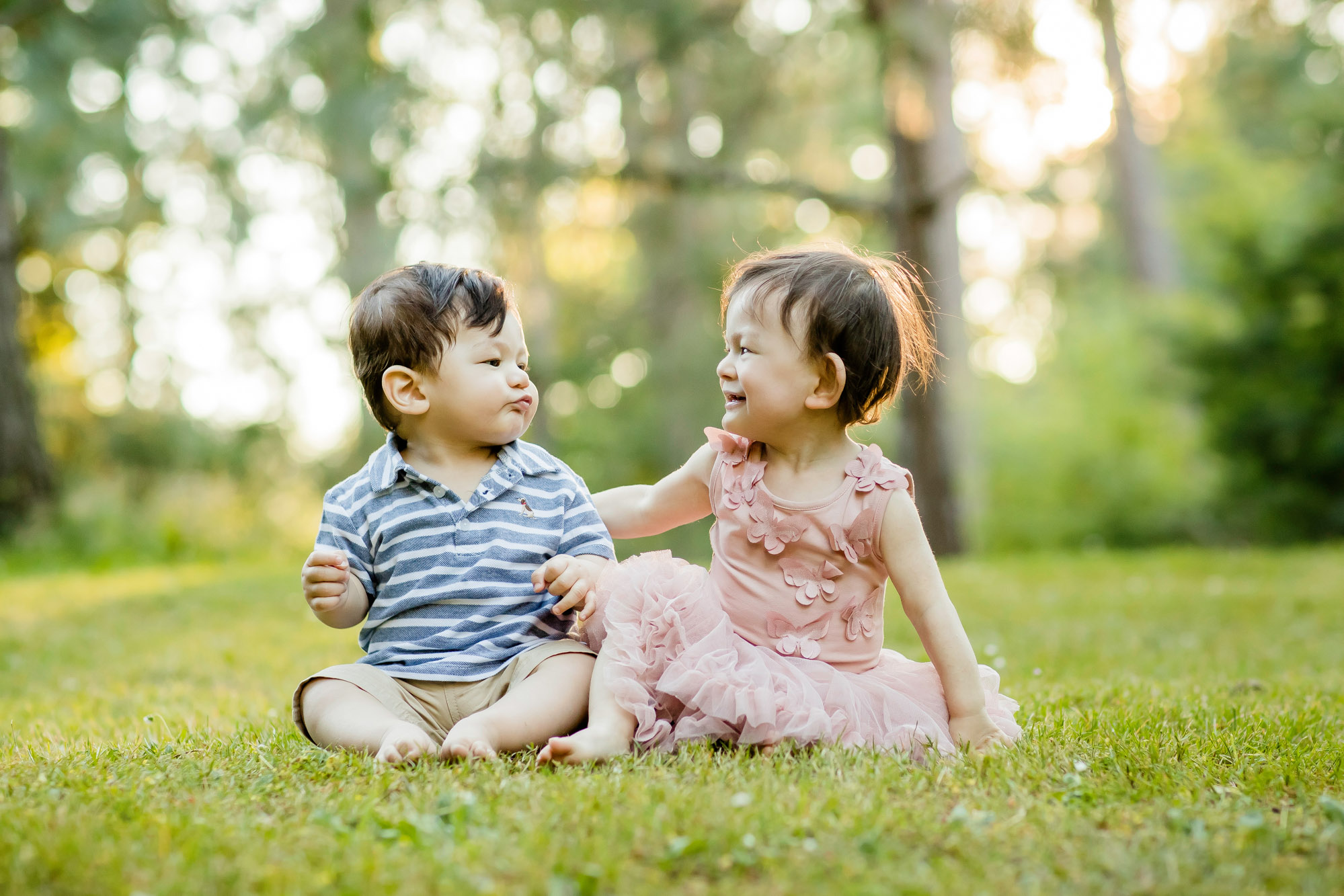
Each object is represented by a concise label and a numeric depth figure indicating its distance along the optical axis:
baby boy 2.75
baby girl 2.65
